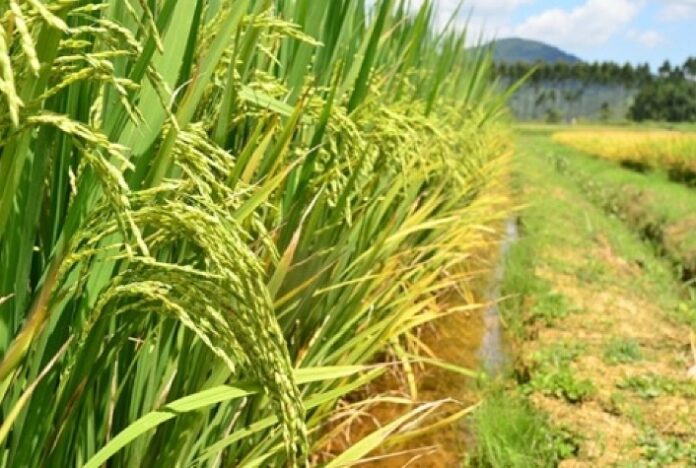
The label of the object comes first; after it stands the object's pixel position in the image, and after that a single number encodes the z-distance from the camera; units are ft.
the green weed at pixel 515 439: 8.24
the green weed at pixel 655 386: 11.18
